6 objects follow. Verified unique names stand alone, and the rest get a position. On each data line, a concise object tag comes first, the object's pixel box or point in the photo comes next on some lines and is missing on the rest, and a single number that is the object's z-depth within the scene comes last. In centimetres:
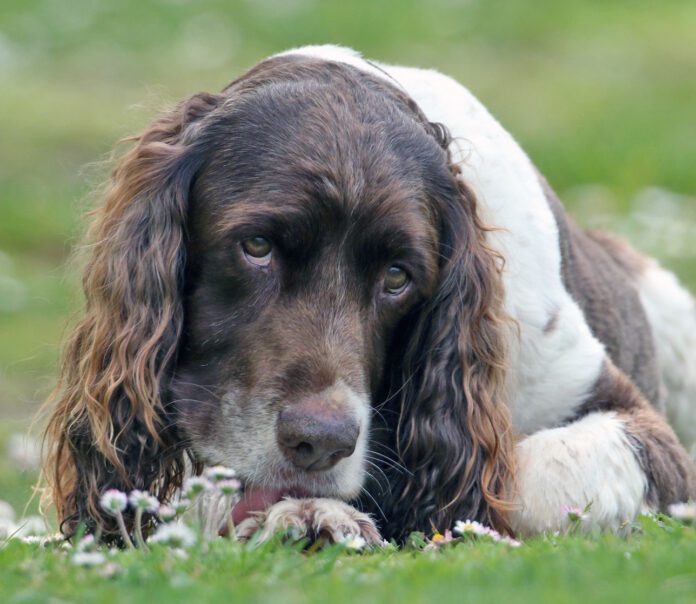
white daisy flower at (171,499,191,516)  762
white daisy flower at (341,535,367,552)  770
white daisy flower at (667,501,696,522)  793
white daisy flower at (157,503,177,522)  773
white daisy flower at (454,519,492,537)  848
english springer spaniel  873
